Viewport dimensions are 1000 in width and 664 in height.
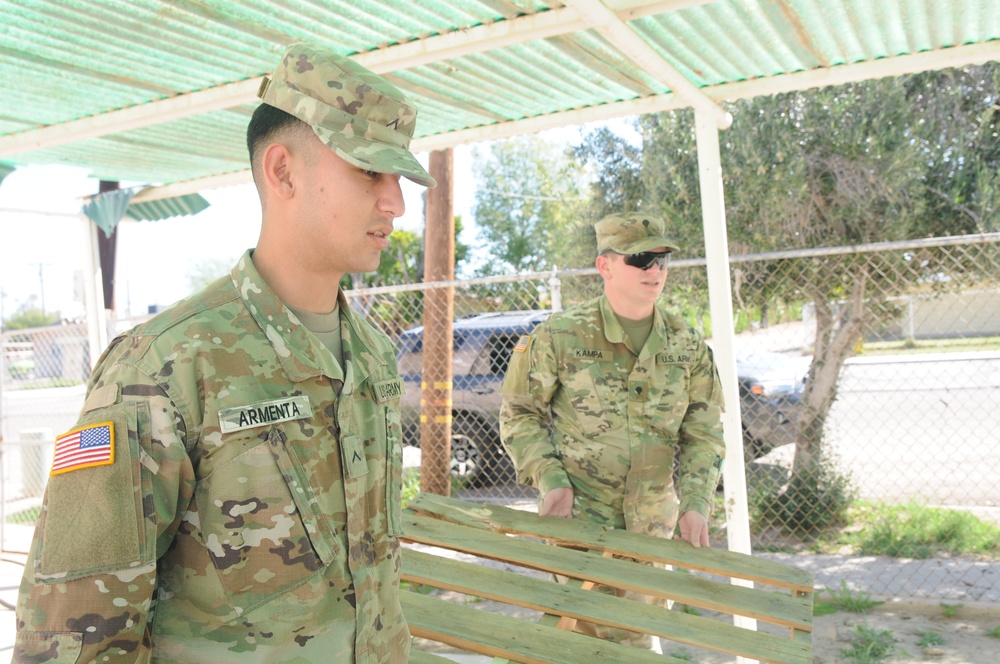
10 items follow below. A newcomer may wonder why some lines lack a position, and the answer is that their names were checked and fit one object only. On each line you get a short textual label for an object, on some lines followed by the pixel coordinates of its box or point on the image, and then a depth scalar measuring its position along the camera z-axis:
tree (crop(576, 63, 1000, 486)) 6.36
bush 6.69
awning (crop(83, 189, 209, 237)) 5.02
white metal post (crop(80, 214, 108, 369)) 5.04
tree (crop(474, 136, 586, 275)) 33.06
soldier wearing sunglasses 3.27
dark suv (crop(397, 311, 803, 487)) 8.17
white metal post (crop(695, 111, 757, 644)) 3.85
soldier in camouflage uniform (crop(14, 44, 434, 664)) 1.21
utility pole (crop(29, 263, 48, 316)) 47.37
